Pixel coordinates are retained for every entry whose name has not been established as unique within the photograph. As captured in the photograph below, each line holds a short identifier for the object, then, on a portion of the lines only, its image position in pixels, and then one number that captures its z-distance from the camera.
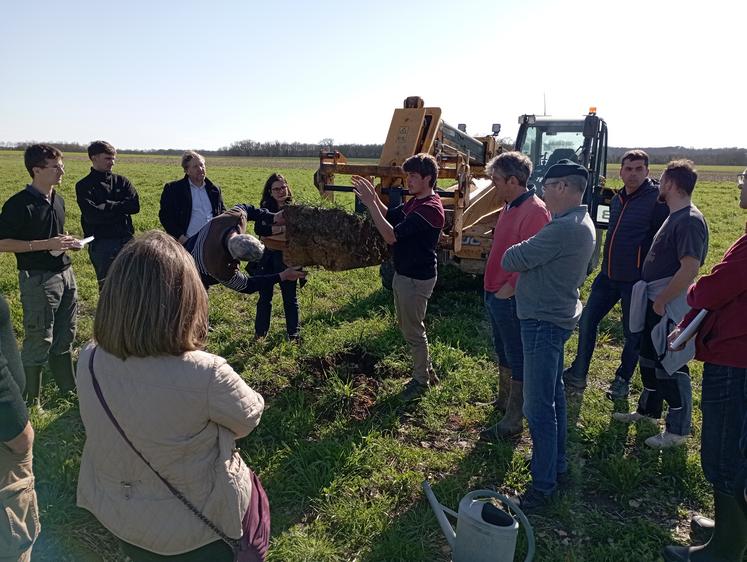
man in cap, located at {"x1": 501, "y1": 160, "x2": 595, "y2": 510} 3.16
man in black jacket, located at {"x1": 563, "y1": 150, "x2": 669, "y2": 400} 4.68
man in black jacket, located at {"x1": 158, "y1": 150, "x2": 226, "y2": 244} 5.65
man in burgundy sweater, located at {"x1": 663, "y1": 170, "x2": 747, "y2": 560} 2.71
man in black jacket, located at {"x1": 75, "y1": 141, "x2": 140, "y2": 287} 5.36
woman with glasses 5.79
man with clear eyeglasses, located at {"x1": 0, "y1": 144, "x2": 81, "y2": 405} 4.15
